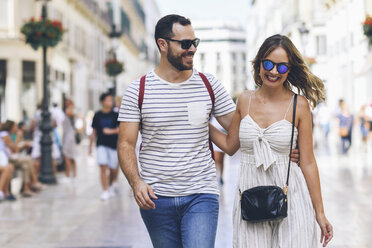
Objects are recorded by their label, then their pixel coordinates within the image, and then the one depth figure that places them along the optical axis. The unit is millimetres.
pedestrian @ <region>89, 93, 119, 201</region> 11836
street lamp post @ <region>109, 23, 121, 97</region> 24438
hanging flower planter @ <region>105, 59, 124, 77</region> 28878
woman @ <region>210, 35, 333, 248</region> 3893
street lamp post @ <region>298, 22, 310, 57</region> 27859
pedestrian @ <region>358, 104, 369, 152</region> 20122
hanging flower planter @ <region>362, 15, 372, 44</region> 13862
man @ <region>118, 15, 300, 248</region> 4078
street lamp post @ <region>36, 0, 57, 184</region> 14484
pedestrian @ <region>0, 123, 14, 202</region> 11453
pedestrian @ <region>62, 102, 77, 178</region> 14789
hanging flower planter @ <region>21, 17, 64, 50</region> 15108
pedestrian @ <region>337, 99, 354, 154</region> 20312
